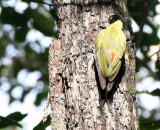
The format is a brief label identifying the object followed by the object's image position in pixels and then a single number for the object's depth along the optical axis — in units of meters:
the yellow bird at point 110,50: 5.19
